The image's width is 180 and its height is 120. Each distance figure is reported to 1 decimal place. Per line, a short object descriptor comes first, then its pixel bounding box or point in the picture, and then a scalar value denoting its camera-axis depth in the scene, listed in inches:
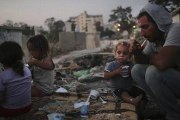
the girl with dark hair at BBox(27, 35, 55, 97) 115.7
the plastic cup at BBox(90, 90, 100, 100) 108.4
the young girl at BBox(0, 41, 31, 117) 84.4
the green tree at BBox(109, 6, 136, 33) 2077.4
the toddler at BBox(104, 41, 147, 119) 99.8
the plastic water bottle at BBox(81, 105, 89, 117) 84.1
